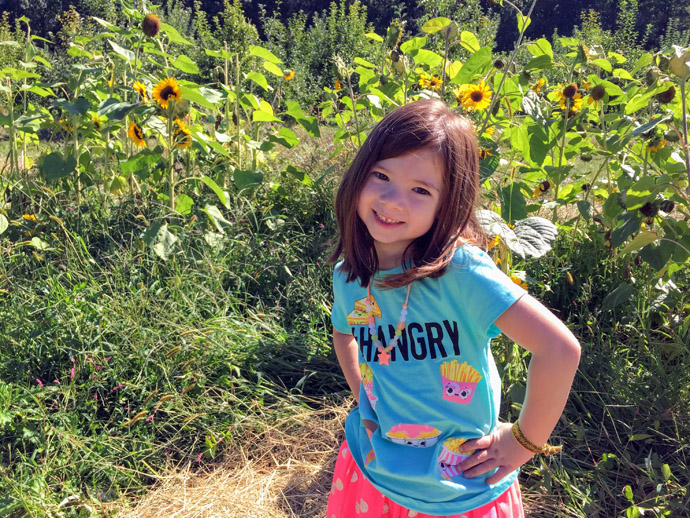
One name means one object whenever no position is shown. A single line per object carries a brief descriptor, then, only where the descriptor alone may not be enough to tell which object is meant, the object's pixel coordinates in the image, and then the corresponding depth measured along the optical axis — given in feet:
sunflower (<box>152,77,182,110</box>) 8.60
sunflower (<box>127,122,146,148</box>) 9.73
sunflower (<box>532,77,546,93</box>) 9.43
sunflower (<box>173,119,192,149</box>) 9.15
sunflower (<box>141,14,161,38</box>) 8.80
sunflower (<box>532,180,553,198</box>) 9.30
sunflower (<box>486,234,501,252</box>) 5.83
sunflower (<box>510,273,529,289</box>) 6.37
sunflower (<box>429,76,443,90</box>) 9.77
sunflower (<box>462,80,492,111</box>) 7.75
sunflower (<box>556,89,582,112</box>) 8.07
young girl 3.45
